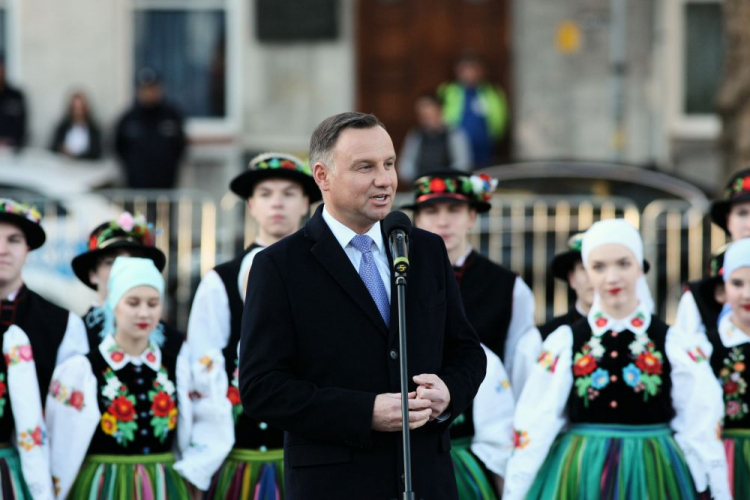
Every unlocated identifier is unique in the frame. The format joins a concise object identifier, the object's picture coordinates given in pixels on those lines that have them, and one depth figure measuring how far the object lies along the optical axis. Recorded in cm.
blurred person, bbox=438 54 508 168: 3319
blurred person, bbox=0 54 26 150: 3247
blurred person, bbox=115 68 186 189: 3097
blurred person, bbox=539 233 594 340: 1483
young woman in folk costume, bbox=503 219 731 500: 1286
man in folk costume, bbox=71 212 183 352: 1480
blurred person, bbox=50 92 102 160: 3291
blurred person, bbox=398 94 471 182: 3091
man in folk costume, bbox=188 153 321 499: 1373
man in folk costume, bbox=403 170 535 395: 1449
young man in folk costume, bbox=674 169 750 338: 1477
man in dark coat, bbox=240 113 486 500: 945
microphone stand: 910
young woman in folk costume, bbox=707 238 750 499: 1355
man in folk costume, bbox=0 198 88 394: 1348
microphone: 942
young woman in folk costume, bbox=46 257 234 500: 1323
